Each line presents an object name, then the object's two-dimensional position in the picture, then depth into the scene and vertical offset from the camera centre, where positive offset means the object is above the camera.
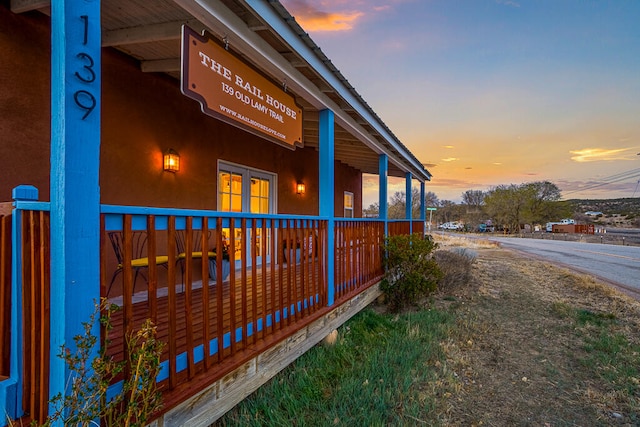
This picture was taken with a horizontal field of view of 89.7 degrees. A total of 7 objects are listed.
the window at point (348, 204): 10.74 +0.41
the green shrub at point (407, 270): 6.12 -1.07
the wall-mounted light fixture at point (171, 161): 4.40 +0.78
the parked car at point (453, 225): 56.45 -1.80
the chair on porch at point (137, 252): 3.71 -0.45
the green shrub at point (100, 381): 1.33 -0.73
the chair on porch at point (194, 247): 4.43 -0.46
